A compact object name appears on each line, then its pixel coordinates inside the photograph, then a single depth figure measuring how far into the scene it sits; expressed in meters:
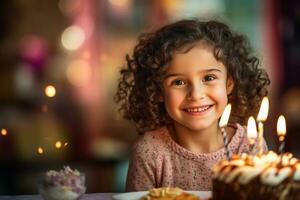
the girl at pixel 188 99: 1.20
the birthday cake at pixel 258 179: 0.95
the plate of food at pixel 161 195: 1.00
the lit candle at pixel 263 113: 1.02
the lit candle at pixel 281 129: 1.01
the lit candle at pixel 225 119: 1.04
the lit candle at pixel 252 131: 1.01
